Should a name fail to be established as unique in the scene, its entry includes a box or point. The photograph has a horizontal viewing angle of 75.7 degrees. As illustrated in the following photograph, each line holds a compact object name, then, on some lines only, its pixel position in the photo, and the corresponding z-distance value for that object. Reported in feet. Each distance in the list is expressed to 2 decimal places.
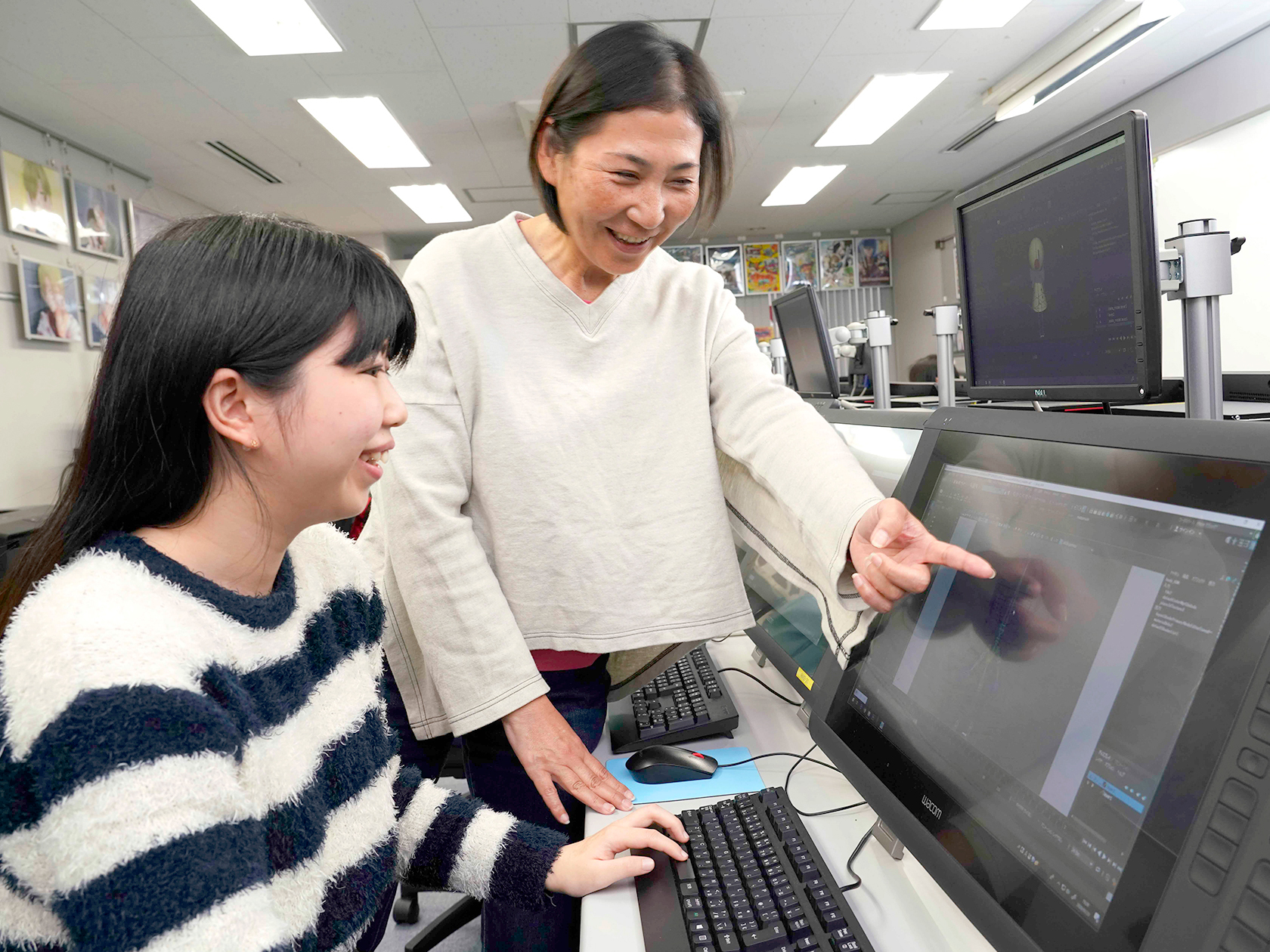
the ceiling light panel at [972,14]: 12.39
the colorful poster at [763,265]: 29.25
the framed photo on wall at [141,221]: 18.25
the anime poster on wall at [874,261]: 29.81
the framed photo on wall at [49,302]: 14.75
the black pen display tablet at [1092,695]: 1.29
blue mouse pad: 3.08
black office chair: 5.61
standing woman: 3.04
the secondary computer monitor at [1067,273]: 2.79
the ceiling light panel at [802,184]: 20.99
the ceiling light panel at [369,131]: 14.70
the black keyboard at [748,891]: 2.02
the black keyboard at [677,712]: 3.53
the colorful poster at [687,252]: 28.37
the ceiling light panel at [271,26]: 11.13
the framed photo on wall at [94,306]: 16.79
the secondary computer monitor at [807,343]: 7.68
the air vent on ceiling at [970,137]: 18.30
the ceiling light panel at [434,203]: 20.55
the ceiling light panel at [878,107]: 15.24
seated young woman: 1.64
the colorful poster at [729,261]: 29.27
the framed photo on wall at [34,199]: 14.24
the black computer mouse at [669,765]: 3.18
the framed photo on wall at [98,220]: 16.33
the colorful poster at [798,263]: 29.25
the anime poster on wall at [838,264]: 29.63
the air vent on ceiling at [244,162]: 16.46
